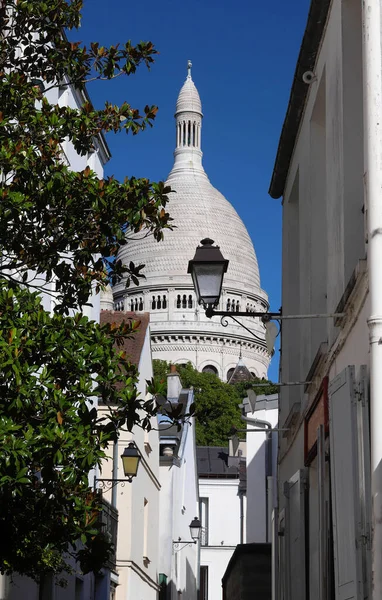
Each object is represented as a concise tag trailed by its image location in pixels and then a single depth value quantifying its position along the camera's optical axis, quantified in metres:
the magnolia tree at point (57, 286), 8.31
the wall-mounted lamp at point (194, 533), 32.25
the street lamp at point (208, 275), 9.95
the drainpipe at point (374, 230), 6.57
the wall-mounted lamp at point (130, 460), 19.41
